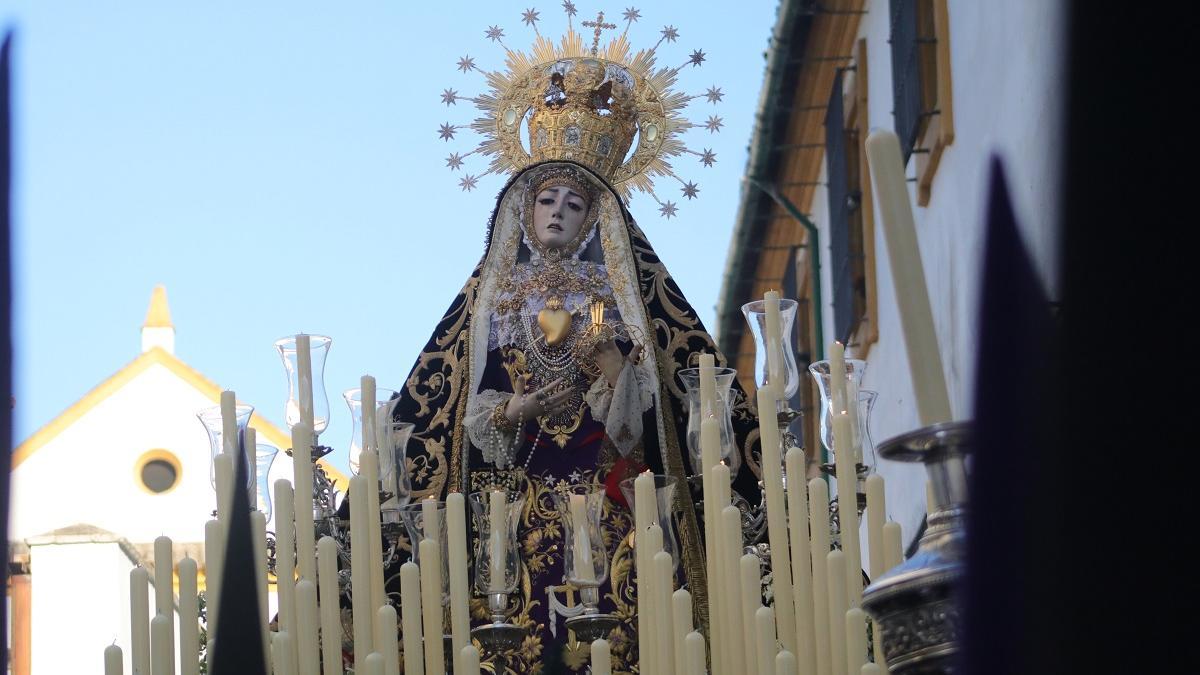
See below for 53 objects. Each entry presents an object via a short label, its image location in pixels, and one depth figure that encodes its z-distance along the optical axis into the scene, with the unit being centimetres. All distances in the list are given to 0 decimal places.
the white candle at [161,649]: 596
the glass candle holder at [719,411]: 739
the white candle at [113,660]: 579
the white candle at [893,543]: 580
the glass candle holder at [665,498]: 648
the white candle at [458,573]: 596
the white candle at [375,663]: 517
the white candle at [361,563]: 621
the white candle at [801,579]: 591
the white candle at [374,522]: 637
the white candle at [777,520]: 597
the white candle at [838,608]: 565
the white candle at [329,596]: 609
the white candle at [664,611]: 541
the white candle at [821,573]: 580
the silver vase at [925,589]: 241
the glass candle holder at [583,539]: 609
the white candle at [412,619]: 600
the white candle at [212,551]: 602
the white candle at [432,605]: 613
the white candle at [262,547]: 572
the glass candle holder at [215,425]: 684
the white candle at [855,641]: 551
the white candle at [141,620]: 612
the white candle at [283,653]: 579
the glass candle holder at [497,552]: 630
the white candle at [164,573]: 630
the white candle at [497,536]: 629
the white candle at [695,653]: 482
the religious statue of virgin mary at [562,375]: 1004
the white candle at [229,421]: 662
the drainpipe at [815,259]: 2281
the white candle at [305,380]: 736
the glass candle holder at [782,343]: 711
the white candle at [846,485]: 611
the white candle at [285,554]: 631
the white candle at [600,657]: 521
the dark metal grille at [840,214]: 1916
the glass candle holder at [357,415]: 750
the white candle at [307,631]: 589
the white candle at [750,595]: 548
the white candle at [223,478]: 641
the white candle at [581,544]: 609
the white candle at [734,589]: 561
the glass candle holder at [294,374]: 745
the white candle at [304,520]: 627
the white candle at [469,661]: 526
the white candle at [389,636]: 571
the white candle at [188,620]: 602
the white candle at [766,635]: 519
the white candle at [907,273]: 235
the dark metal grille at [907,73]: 1487
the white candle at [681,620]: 523
